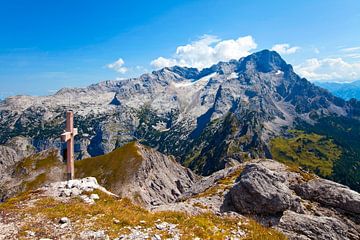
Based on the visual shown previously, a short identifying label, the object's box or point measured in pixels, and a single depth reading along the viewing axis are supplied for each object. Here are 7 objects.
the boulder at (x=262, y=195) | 27.78
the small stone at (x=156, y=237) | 17.75
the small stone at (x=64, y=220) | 19.77
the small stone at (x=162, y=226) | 19.53
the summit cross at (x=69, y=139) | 27.46
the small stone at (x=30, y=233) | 17.71
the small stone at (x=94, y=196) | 26.09
